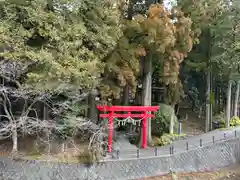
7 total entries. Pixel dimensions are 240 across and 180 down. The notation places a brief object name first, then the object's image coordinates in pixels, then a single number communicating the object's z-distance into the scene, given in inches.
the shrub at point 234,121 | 855.5
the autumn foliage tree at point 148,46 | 553.9
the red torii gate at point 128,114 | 554.6
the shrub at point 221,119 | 845.5
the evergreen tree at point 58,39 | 424.2
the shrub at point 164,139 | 660.1
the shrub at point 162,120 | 687.1
